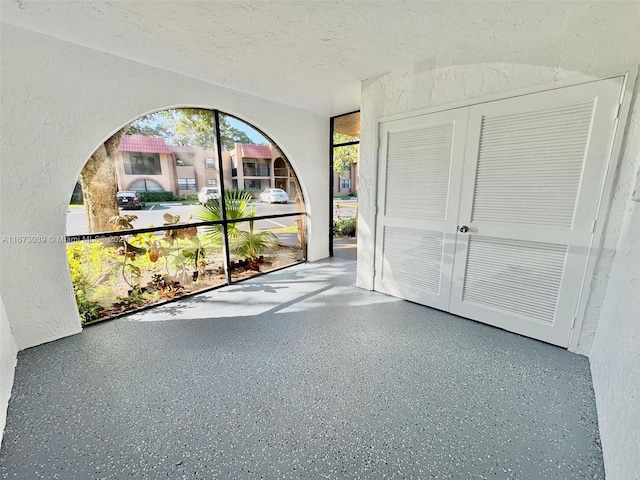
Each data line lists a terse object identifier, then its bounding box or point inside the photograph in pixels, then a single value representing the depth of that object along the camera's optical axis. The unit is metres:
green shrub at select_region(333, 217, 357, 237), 7.02
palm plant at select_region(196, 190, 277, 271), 3.47
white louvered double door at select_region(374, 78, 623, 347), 1.98
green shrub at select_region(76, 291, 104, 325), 2.62
